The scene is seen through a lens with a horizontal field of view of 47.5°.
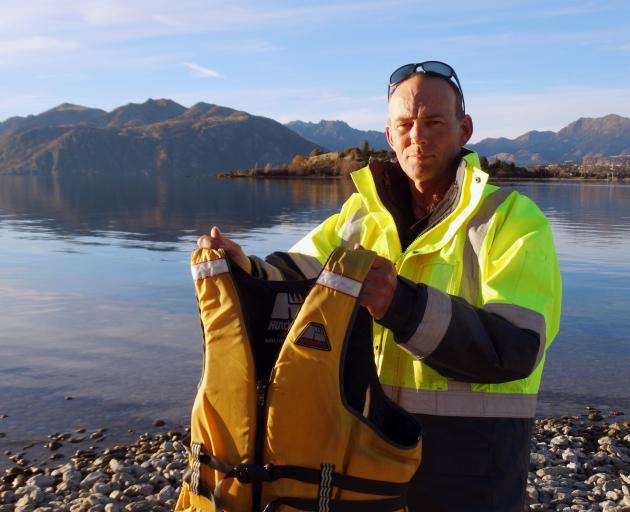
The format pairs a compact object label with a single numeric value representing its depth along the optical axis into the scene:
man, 2.51
